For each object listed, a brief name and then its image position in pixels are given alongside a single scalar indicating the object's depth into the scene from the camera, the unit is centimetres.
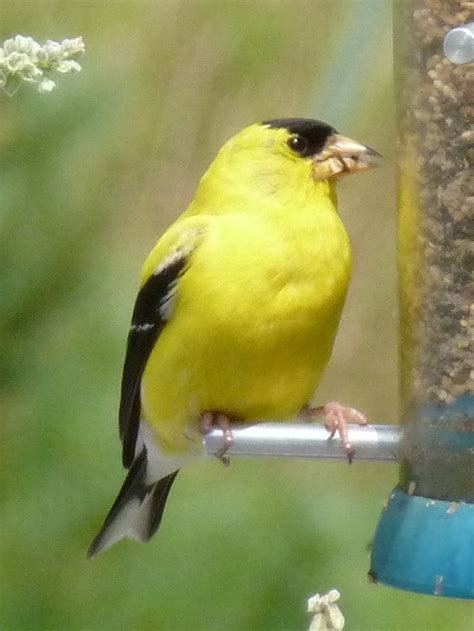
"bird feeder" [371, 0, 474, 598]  231
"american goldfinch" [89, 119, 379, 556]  235
